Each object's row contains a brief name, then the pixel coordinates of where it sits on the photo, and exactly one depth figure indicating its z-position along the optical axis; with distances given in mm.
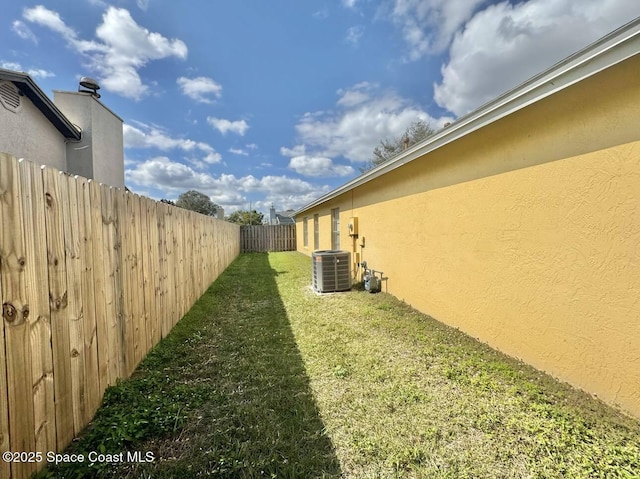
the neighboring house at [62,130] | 5629
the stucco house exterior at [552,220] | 2295
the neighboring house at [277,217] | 38969
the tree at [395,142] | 20656
